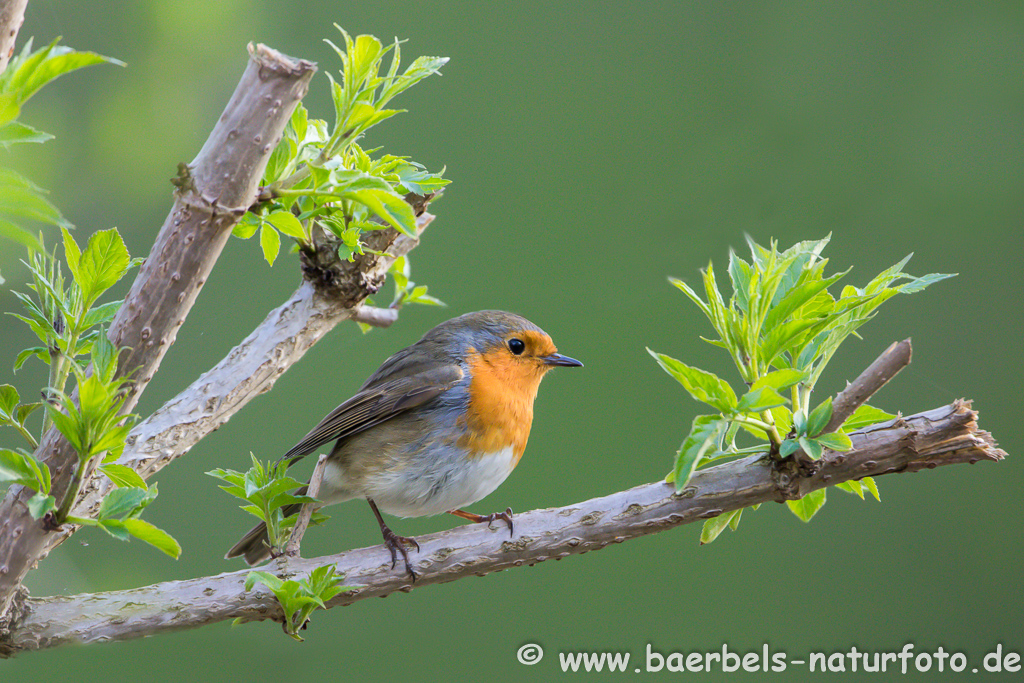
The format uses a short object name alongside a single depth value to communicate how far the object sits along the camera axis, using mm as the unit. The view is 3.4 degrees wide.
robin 5309
